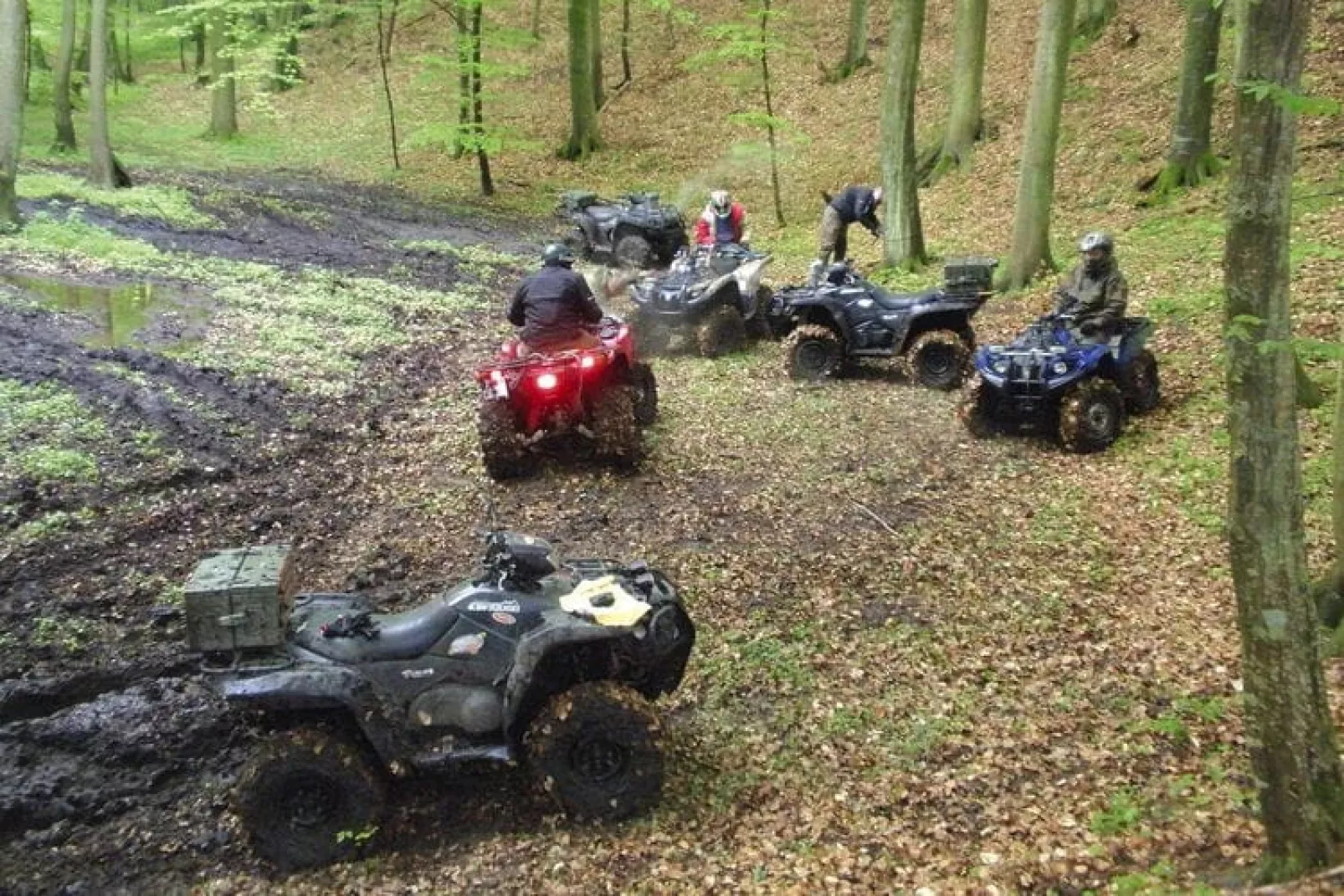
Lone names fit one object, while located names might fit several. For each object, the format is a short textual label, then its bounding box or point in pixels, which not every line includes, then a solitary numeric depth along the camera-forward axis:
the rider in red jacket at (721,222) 14.02
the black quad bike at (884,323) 10.59
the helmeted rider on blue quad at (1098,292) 8.88
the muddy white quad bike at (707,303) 12.24
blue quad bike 8.68
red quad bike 8.27
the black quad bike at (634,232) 16.72
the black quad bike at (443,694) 4.52
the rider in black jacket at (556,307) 8.55
